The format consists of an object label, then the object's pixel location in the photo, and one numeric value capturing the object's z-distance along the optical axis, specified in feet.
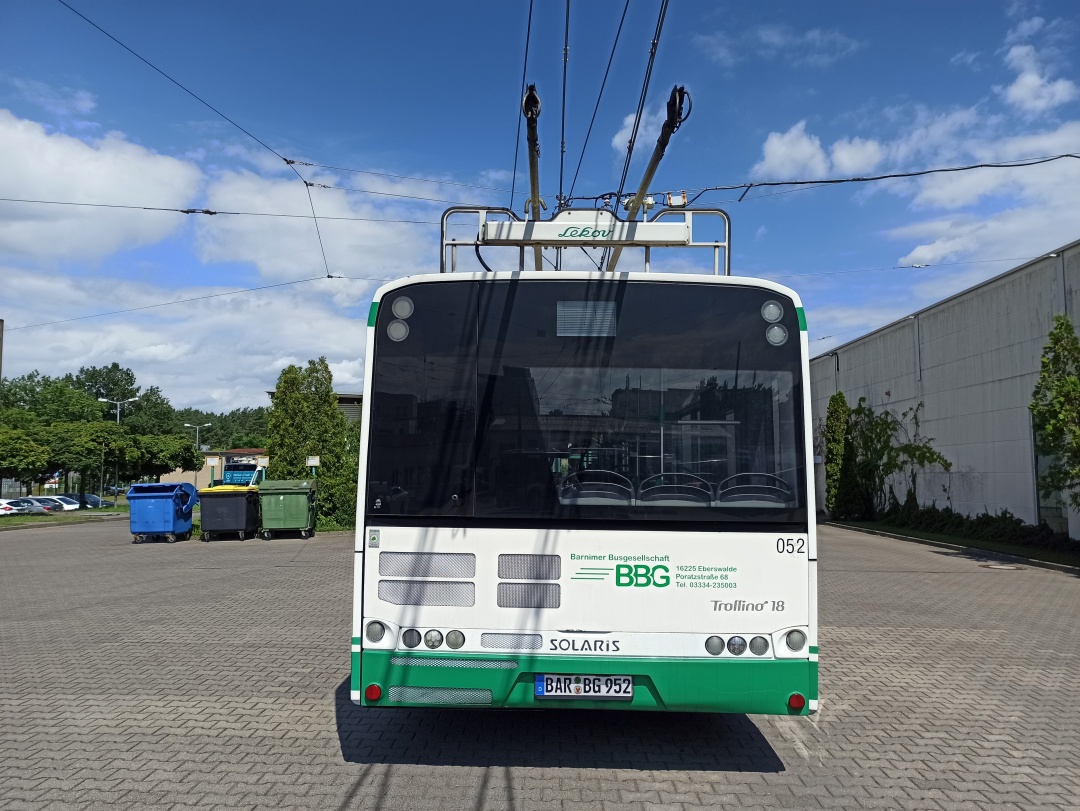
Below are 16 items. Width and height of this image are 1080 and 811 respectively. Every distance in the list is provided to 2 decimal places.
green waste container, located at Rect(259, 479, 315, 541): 81.56
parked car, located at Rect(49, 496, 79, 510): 175.66
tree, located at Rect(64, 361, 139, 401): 381.81
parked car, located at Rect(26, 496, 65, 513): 159.12
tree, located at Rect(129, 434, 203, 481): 176.04
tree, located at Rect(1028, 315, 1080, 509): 57.21
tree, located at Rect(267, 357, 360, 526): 89.81
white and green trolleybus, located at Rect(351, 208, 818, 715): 16.61
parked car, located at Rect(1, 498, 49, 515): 147.23
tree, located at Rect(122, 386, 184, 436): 316.07
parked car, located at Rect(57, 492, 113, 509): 193.56
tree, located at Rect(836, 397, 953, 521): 99.14
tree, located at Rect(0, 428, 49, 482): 139.13
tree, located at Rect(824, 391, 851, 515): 114.83
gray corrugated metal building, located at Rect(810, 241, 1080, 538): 71.97
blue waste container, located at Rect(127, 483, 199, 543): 81.87
